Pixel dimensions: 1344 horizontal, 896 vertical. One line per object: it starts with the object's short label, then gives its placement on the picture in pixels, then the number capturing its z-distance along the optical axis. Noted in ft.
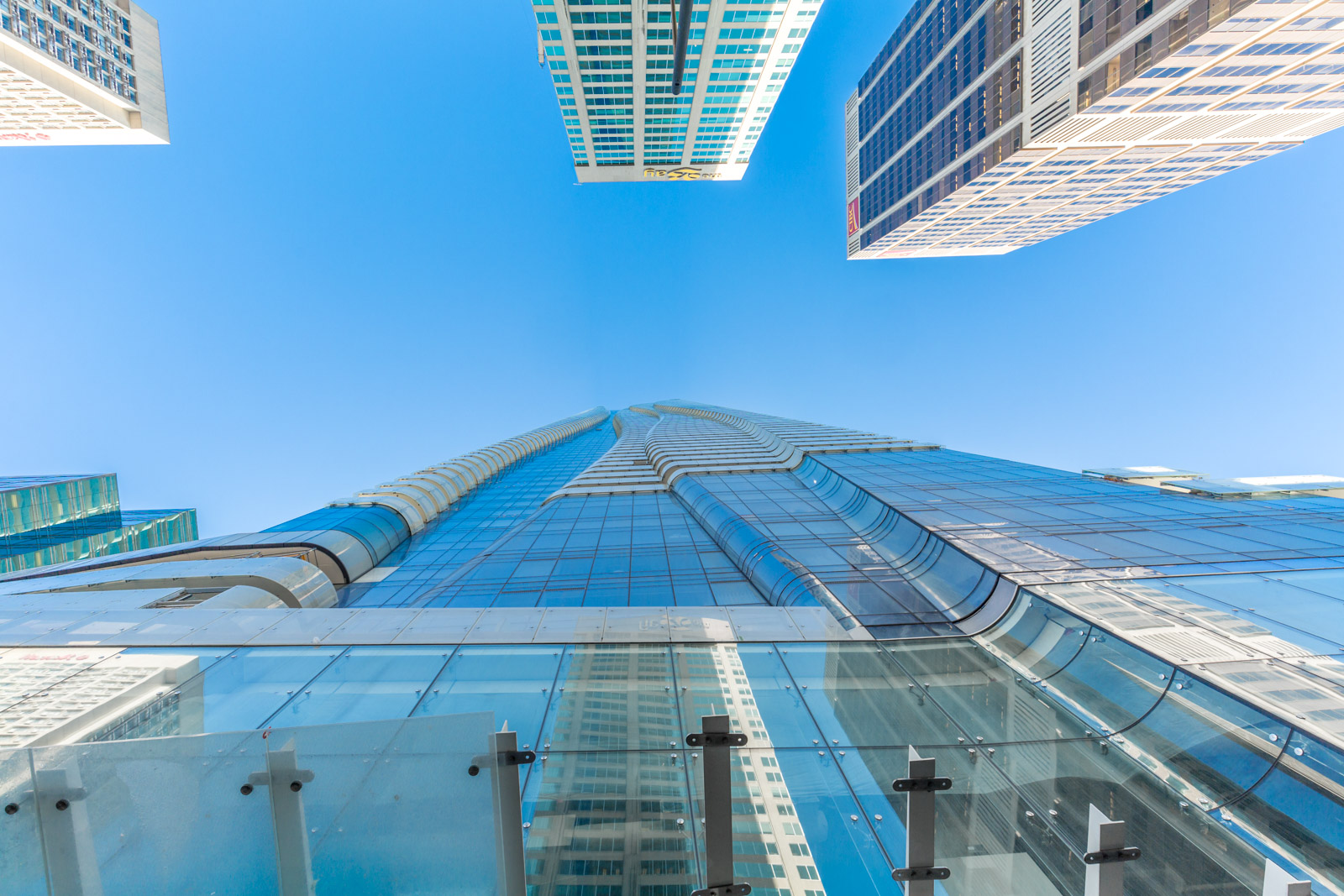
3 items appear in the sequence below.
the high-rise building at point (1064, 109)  139.85
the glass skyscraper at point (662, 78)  167.32
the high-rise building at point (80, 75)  194.90
